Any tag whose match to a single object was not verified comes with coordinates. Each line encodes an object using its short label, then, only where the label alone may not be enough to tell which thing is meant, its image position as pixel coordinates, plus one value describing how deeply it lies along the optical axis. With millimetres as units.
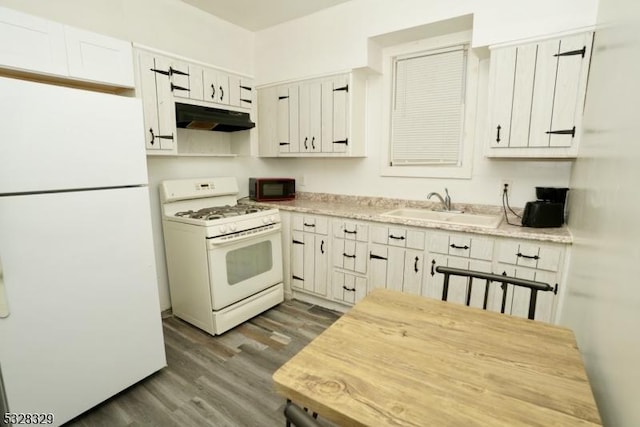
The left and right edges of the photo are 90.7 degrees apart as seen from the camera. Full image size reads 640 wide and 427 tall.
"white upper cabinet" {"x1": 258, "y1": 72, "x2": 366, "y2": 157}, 2900
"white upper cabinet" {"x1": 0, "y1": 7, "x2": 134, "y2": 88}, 1730
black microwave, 3305
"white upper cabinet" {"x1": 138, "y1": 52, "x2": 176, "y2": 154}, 2402
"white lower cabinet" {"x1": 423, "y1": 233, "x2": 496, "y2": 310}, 2127
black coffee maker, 2047
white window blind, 2676
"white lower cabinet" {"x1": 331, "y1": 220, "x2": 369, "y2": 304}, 2670
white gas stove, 2445
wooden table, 716
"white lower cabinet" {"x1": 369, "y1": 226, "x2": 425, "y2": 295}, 2396
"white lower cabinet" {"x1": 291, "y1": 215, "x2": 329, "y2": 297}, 2885
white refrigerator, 1423
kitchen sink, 2465
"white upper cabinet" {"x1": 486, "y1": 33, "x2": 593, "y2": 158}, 1930
